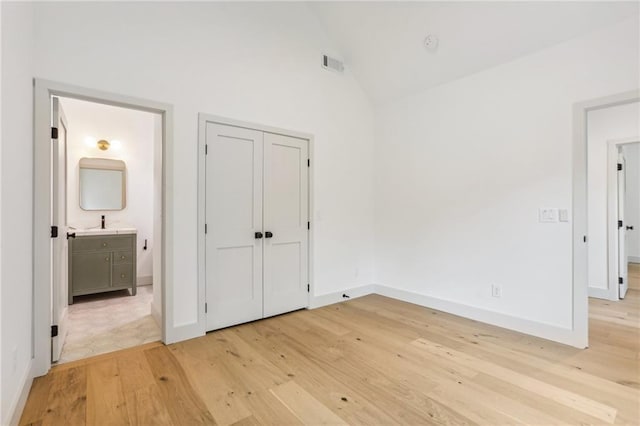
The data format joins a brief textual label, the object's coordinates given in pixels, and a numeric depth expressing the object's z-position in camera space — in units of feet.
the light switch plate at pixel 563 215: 9.39
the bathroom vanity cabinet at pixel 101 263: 13.46
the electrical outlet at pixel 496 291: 10.89
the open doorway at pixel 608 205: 13.75
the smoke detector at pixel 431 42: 11.35
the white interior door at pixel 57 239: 8.03
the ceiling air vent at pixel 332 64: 13.36
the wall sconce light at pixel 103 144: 15.81
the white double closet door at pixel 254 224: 10.32
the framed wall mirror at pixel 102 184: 15.53
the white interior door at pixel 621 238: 14.06
